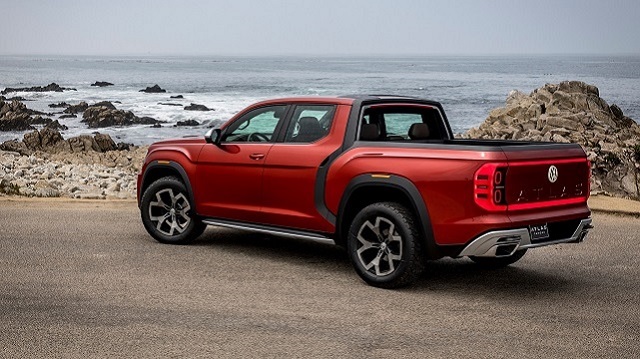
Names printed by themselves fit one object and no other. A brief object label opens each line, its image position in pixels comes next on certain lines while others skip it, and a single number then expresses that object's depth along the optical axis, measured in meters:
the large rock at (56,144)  39.72
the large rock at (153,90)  96.95
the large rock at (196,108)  72.62
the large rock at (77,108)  67.94
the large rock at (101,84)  108.61
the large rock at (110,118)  59.97
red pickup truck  8.16
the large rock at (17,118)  58.32
